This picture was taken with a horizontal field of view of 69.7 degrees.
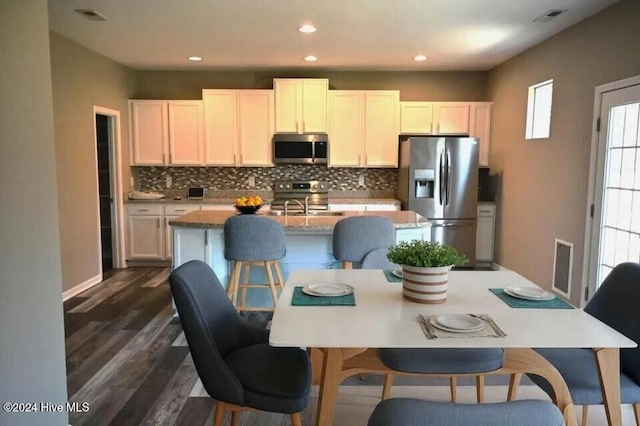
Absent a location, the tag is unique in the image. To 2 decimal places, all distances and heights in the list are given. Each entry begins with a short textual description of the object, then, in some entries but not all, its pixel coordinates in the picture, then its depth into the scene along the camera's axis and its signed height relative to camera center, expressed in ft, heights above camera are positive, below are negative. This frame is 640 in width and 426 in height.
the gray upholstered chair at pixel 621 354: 5.69 -2.49
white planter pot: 5.84 -1.46
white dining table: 4.72 -1.75
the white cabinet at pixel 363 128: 19.10 +1.70
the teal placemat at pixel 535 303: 5.89 -1.72
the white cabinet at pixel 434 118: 19.17 +2.18
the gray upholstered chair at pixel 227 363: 5.42 -2.52
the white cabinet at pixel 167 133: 19.30 +1.42
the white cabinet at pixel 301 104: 18.92 +2.63
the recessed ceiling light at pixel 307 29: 13.28 +4.09
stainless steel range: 20.10 -1.00
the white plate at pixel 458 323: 4.97 -1.70
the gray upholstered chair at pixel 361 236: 10.37 -1.51
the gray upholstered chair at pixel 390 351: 5.98 -2.40
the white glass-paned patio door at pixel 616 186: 10.73 -0.36
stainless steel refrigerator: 17.51 -0.58
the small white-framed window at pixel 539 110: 15.27 +2.08
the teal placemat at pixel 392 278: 7.07 -1.70
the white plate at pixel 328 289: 6.22 -1.67
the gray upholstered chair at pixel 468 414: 2.80 -1.50
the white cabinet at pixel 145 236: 18.79 -2.85
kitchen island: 12.05 -1.99
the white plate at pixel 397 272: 7.28 -1.65
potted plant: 5.79 -1.23
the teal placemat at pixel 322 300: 5.89 -1.72
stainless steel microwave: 18.99 +0.83
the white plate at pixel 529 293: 6.13 -1.66
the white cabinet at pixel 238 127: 19.13 +1.69
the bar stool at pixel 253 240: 10.86 -1.71
